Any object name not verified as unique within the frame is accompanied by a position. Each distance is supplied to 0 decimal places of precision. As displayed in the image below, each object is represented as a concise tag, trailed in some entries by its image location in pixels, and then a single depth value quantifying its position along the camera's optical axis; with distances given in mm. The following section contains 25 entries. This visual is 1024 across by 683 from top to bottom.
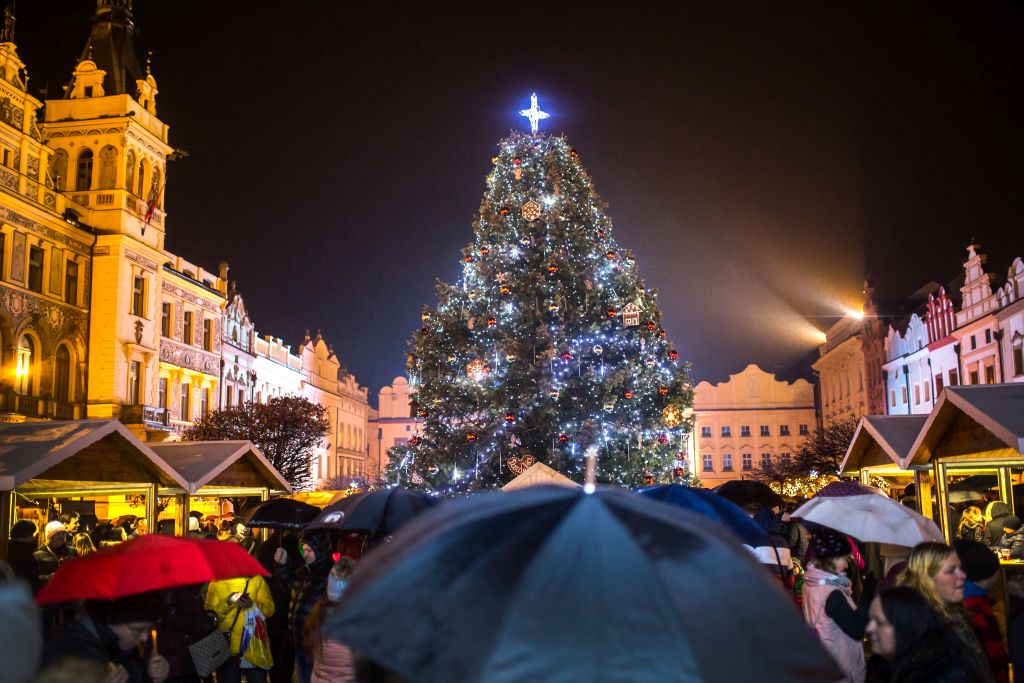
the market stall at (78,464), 10695
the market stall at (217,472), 15180
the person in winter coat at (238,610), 8461
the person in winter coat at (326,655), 6207
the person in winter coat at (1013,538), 10203
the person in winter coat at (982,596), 5652
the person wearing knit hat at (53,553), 11586
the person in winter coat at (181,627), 6871
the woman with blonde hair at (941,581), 4473
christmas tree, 18891
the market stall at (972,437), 10766
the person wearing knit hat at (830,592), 6199
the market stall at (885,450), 14430
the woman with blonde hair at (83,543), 15526
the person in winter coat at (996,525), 11250
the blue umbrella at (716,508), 7863
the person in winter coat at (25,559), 10609
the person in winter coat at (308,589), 7992
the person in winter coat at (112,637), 4344
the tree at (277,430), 40500
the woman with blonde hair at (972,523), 14299
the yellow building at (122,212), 36062
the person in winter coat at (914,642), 3963
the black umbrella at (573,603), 2428
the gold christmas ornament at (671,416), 19906
